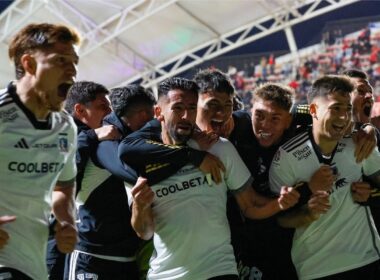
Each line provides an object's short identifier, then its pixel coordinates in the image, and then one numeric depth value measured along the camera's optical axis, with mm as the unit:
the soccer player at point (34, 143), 2572
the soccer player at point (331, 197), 3318
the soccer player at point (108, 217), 3619
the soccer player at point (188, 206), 3006
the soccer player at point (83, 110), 3992
